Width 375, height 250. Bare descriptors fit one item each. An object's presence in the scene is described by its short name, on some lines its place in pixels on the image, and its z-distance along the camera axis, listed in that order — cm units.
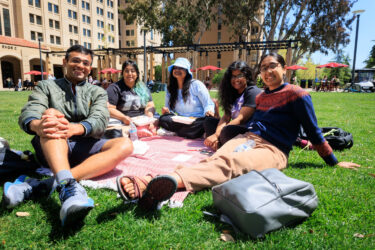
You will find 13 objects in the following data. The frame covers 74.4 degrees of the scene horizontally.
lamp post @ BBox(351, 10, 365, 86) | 2278
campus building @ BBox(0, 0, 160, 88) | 3634
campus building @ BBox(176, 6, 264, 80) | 5244
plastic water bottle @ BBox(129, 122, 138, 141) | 474
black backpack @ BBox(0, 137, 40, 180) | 282
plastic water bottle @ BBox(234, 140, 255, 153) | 297
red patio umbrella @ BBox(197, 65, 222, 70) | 2666
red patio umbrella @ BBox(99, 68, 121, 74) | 2664
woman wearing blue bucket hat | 513
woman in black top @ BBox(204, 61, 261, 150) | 383
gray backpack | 181
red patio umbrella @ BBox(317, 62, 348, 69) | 2754
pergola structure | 1944
